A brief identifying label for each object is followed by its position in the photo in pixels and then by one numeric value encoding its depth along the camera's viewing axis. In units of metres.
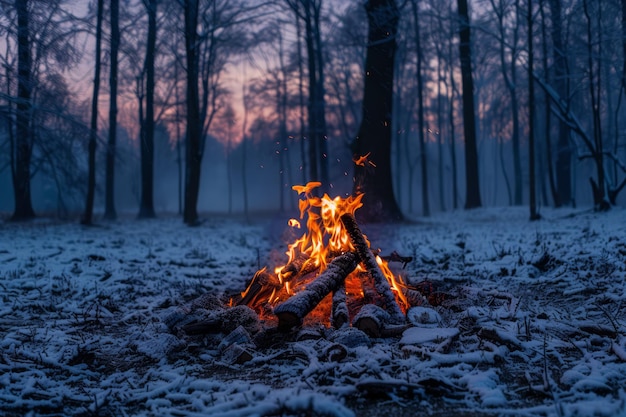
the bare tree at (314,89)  17.08
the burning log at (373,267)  4.68
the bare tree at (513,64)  17.45
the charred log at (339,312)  4.44
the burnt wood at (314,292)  4.28
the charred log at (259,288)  5.42
